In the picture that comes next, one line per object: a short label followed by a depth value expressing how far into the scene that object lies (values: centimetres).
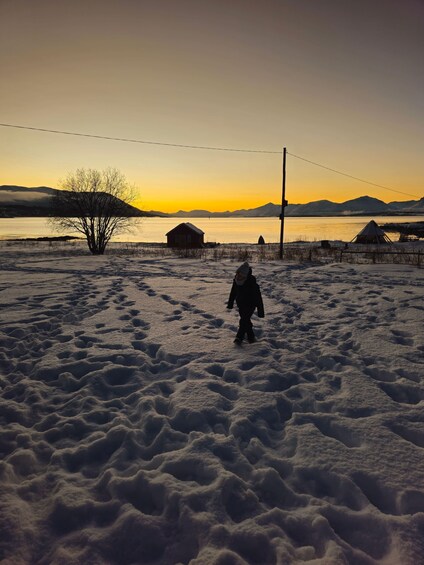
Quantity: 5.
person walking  655
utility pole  2275
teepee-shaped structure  4297
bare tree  3428
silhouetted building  4975
